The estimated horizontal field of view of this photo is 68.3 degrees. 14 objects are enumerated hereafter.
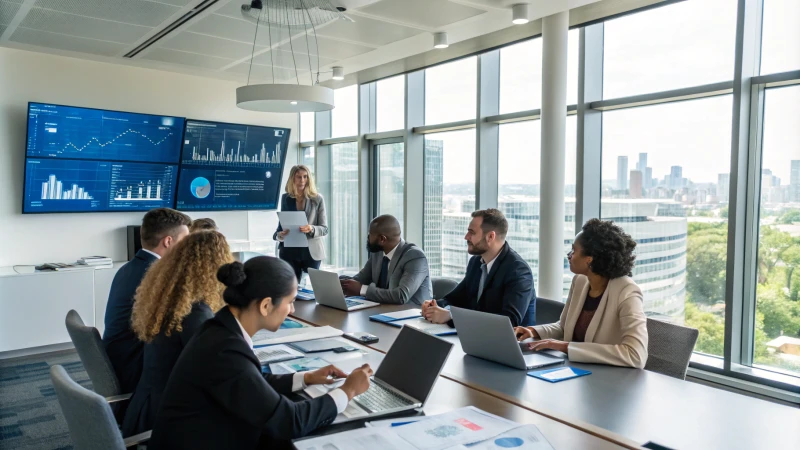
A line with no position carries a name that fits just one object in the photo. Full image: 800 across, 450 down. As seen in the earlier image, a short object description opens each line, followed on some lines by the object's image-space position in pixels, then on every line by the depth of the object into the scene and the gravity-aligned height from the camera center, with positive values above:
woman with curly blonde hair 2.10 -0.41
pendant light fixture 3.37 +1.29
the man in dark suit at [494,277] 3.15 -0.47
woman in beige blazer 2.43 -0.51
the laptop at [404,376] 1.89 -0.63
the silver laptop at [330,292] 3.54 -0.61
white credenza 5.15 -1.03
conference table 1.69 -0.69
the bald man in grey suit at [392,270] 3.83 -0.53
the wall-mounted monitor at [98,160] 5.62 +0.32
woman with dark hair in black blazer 1.63 -0.59
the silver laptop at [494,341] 2.28 -0.59
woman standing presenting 5.37 -0.21
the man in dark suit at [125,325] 2.62 -0.61
